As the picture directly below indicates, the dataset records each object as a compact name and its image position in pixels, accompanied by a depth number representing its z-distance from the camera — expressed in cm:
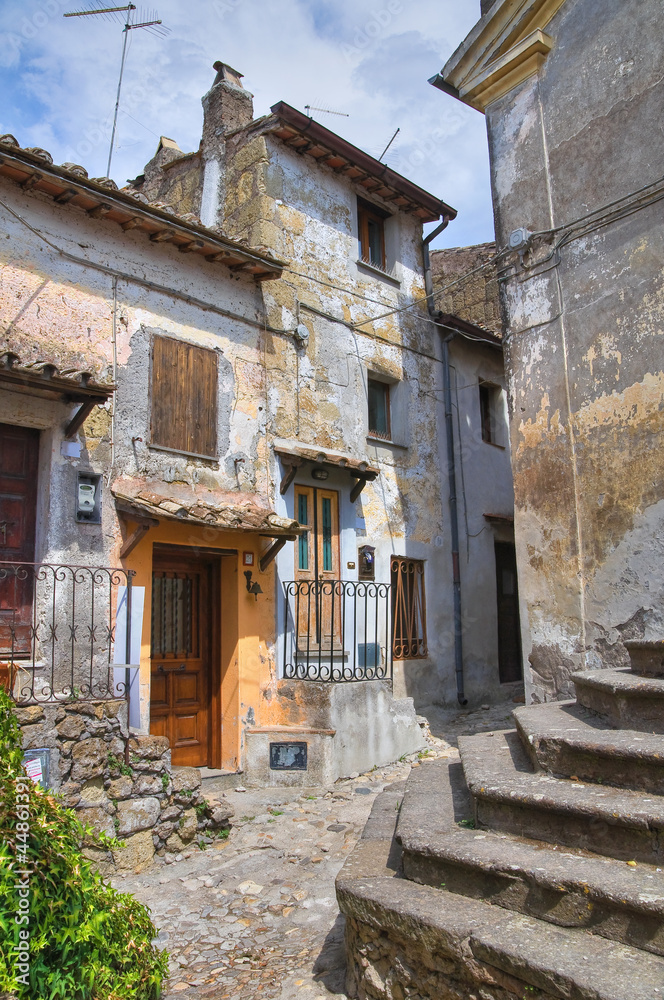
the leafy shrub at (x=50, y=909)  242
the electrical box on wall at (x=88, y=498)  709
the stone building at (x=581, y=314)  708
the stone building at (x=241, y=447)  706
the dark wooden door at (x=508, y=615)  1284
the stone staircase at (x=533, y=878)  260
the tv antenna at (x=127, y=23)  942
